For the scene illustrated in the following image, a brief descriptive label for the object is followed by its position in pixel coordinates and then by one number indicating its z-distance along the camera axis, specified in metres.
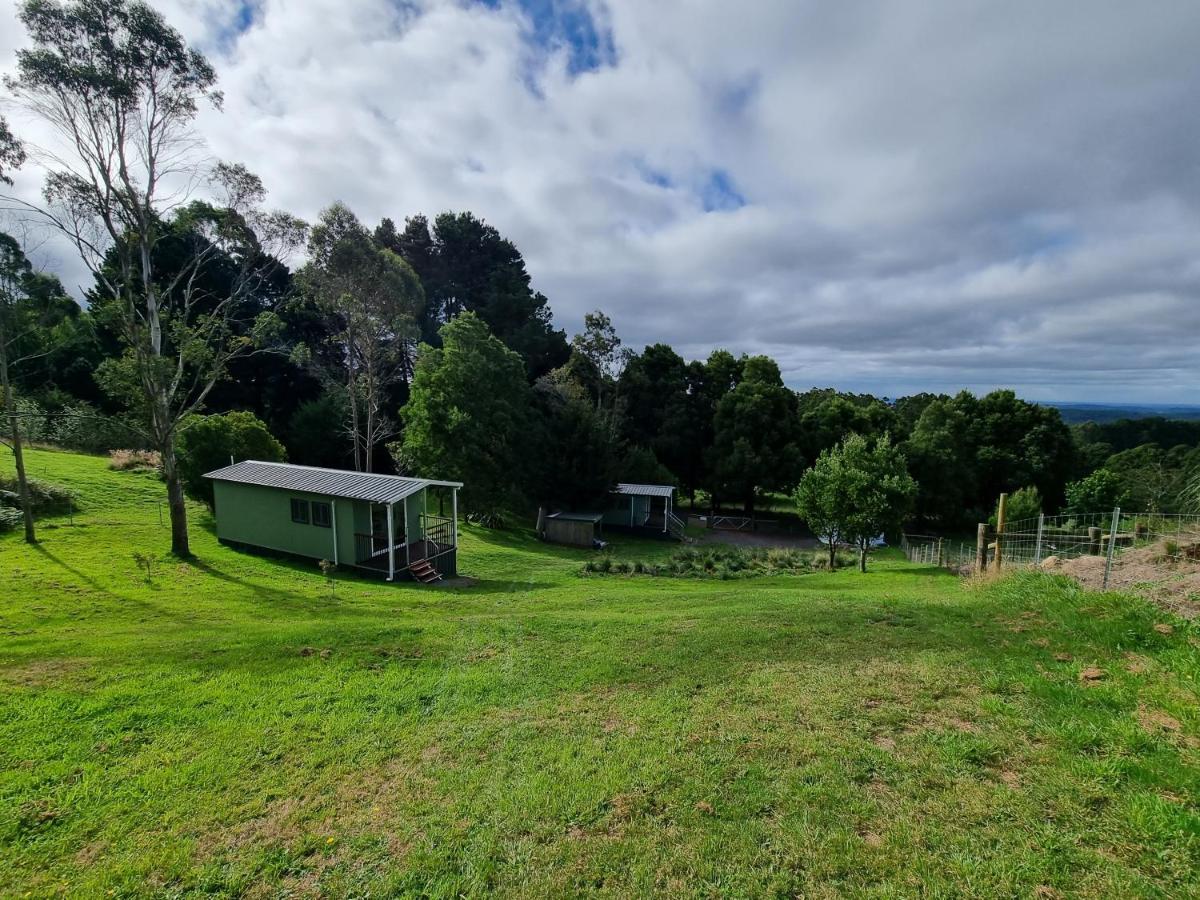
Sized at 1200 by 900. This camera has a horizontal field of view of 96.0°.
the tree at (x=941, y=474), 34.81
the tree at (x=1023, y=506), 29.03
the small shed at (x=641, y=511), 31.16
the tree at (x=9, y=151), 13.77
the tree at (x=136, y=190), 13.10
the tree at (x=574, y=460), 29.12
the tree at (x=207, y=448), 20.55
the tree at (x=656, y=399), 39.11
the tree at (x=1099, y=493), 32.03
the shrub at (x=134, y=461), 24.99
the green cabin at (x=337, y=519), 16.28
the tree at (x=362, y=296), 27.78
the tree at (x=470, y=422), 25.58
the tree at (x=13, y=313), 15.25
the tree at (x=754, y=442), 35.28
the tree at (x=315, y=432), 32.31
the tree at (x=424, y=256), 42.78
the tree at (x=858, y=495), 19.34
